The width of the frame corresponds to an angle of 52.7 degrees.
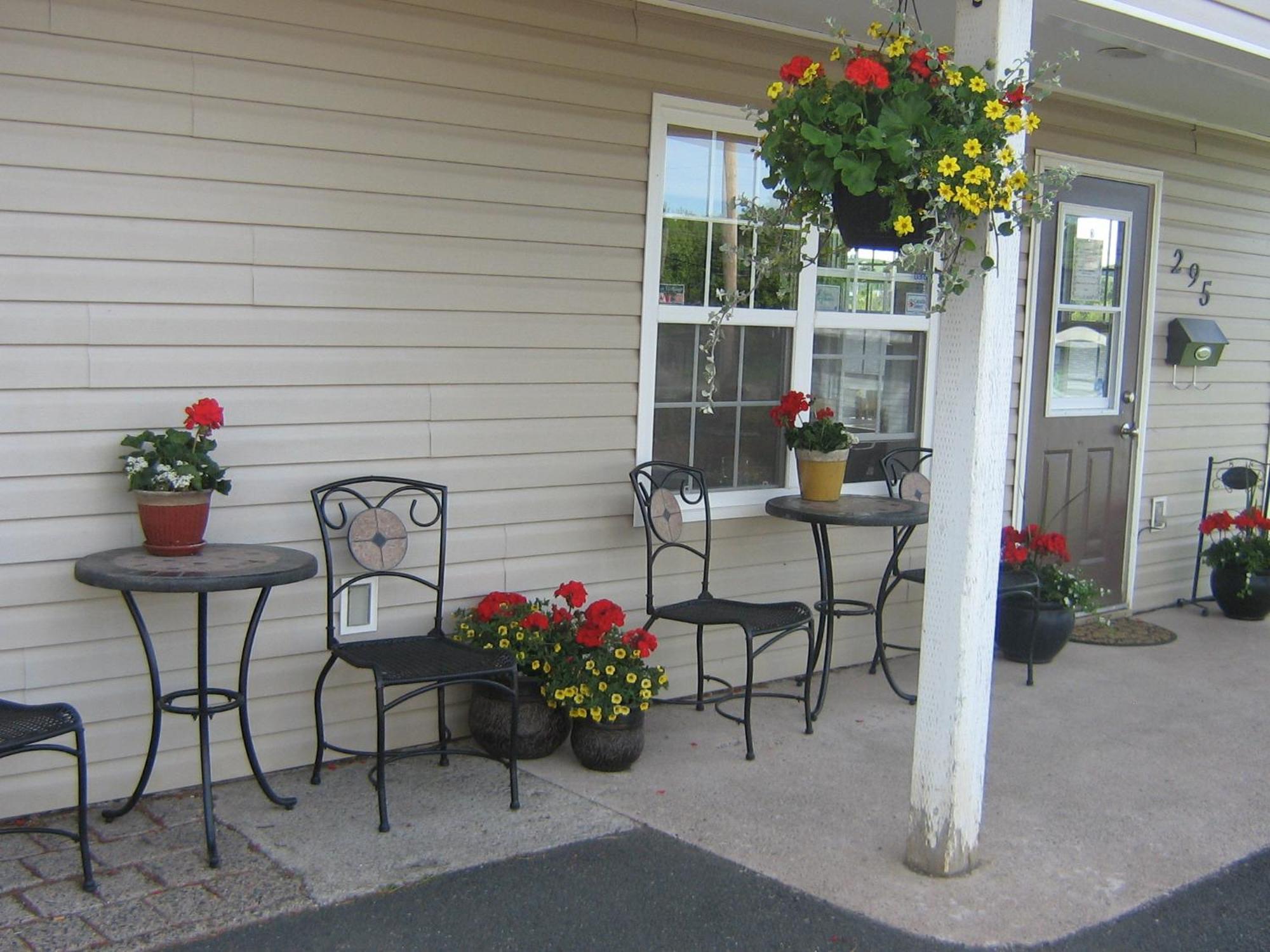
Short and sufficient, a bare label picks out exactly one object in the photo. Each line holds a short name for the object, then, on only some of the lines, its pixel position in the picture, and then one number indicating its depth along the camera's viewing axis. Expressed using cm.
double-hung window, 434
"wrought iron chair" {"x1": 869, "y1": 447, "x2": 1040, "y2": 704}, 477
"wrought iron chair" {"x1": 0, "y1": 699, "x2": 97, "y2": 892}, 272
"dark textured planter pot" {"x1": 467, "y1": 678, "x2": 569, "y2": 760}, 377
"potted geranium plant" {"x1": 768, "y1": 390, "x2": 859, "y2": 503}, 443
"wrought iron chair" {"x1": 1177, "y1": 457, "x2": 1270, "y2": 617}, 652
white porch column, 292
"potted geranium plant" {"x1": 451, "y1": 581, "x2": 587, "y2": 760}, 375
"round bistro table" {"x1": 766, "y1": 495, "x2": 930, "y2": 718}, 423
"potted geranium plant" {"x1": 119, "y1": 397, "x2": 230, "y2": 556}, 316
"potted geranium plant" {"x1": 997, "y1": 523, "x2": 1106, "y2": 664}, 513
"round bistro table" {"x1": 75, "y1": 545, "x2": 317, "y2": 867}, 294
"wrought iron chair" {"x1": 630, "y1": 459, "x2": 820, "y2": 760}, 399
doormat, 576
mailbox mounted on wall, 623
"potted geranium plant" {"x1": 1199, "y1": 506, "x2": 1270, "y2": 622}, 616
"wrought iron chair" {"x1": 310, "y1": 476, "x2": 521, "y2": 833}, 335
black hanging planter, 285
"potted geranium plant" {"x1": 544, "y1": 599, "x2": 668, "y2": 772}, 370
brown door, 579
